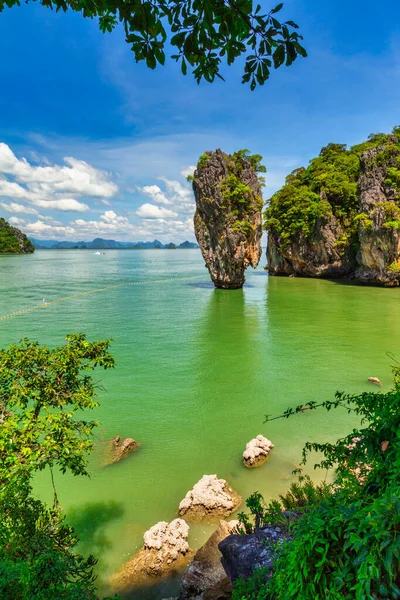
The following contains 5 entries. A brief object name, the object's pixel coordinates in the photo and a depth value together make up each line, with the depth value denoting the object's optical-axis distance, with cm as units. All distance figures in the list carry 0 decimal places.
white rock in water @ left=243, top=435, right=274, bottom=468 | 957
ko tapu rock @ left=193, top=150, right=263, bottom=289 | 3834
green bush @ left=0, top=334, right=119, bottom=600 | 358
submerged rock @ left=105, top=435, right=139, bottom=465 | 1023
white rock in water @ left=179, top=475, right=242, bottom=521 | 765
